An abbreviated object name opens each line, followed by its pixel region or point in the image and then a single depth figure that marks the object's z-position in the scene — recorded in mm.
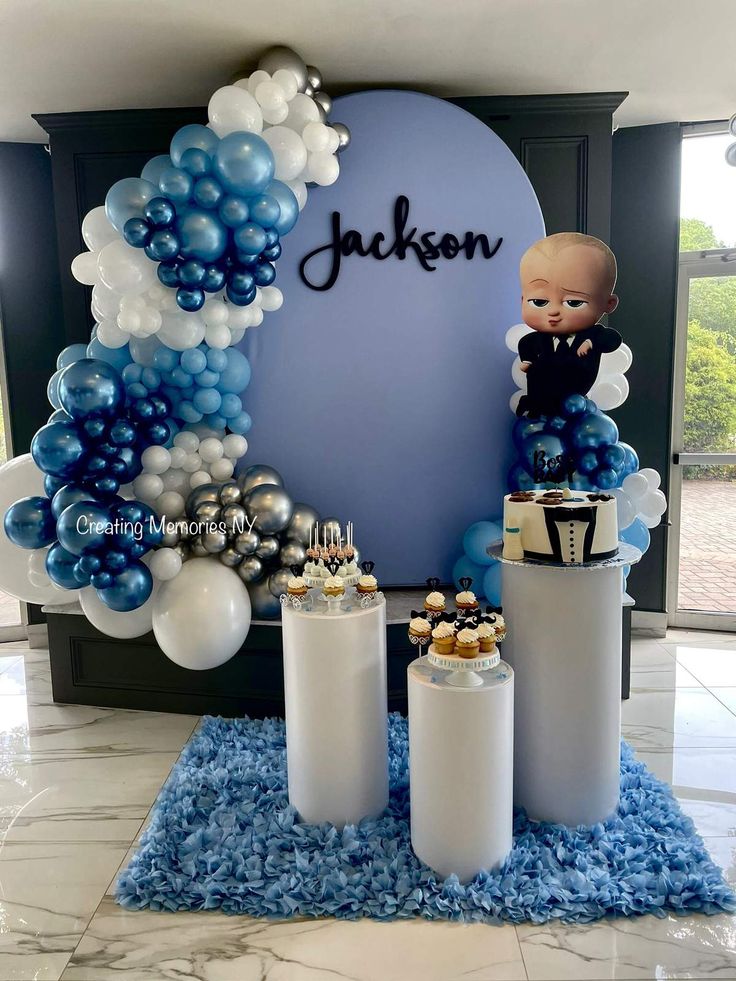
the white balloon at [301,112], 2920
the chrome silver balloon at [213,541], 2910
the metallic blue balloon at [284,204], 2881
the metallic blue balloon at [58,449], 2666
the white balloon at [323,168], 2973
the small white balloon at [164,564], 2812
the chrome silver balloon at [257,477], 3050
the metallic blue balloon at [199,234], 2686
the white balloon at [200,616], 2781
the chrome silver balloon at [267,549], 2969
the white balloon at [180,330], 2844
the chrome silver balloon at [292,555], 2986
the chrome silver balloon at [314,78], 3082
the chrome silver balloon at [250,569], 2955
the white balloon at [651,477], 3230
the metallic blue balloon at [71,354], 3336
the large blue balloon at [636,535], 3215
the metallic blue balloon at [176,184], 2676
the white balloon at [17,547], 3123
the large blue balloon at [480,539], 3219
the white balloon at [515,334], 3338
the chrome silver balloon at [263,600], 3021
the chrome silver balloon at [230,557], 2945
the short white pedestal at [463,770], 2045
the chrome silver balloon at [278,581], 2953
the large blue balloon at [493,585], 3146
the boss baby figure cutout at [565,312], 3037
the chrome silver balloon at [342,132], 3178
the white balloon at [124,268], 2727
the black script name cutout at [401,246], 3389
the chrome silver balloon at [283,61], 2947
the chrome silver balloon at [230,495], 3020
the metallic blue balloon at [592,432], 3021
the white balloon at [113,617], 2881
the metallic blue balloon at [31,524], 2750
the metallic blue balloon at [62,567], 2695
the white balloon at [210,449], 3090
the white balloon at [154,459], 2904
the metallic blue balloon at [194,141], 2762
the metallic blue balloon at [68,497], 2703
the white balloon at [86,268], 2916
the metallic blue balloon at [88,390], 2693
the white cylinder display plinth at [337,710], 2311
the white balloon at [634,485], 3137
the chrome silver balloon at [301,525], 3054
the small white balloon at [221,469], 3121
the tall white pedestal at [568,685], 2268
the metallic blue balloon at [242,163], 2670
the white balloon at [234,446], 3146
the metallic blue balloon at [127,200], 2734
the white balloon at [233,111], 2736
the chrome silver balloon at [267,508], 2963
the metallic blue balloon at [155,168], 2852
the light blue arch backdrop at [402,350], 3373
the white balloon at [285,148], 2859
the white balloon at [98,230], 2914
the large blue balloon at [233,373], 3156
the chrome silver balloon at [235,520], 2941
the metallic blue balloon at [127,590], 2697
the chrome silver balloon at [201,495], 2998
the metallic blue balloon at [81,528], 2617
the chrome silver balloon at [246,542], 2934
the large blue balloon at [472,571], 3316
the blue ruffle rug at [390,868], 2010
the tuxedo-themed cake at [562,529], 2236
